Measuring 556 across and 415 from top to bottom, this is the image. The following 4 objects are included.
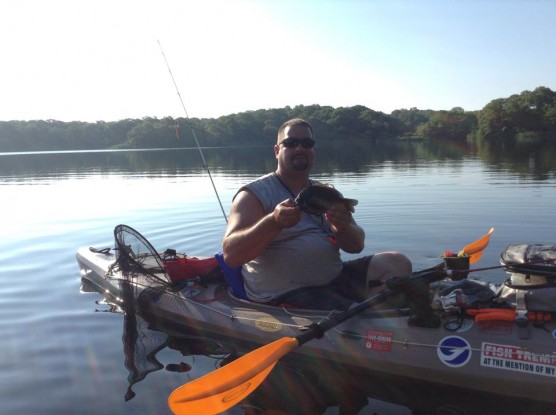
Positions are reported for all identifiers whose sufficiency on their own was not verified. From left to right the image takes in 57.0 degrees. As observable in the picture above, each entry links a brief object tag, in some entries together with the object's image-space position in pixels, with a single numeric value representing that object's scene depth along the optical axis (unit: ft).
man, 14.51
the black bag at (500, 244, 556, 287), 12.27
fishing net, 19.22
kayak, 11.47
